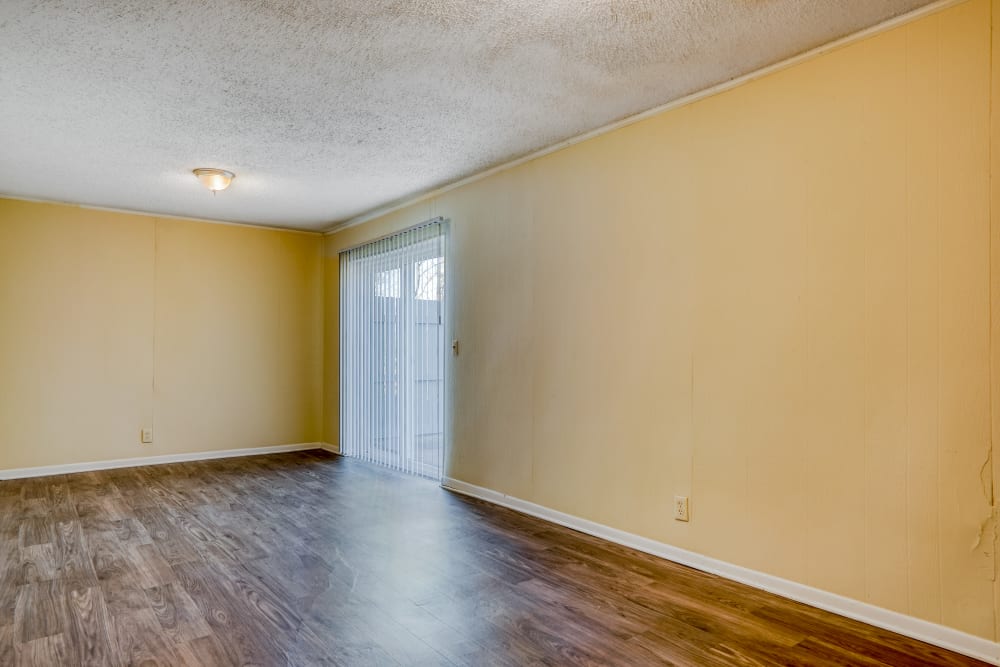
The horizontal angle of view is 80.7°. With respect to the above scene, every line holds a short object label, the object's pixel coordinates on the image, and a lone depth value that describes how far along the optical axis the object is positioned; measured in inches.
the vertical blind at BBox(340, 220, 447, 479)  195.2
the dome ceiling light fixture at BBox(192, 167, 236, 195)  170.4
